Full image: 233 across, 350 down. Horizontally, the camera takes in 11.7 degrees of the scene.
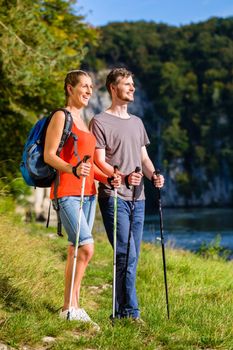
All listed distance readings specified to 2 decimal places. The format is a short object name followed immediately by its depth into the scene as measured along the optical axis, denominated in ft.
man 29.81
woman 27.60
